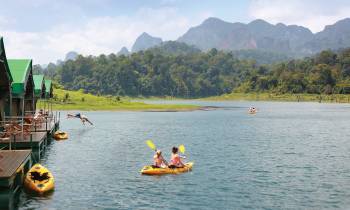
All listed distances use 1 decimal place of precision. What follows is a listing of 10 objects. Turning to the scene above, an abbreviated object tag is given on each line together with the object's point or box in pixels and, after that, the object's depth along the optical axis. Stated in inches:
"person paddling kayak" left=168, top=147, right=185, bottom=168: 1529.3
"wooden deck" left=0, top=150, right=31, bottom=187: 1024.2
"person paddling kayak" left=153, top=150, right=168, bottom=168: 1516.7
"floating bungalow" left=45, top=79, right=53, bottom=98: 3167.8
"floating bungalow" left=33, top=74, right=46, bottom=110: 2630.4
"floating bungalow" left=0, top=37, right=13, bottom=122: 1415.4
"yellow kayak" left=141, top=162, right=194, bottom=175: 1480.1
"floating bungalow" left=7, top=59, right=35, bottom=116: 1815.9
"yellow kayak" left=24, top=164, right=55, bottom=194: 1193.4
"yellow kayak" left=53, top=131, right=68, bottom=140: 2527.1
